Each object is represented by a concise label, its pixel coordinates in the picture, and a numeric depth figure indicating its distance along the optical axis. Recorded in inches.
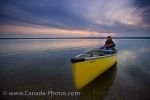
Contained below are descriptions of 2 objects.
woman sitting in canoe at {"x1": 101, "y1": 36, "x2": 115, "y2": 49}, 196.1
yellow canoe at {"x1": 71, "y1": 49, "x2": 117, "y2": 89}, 96.5
